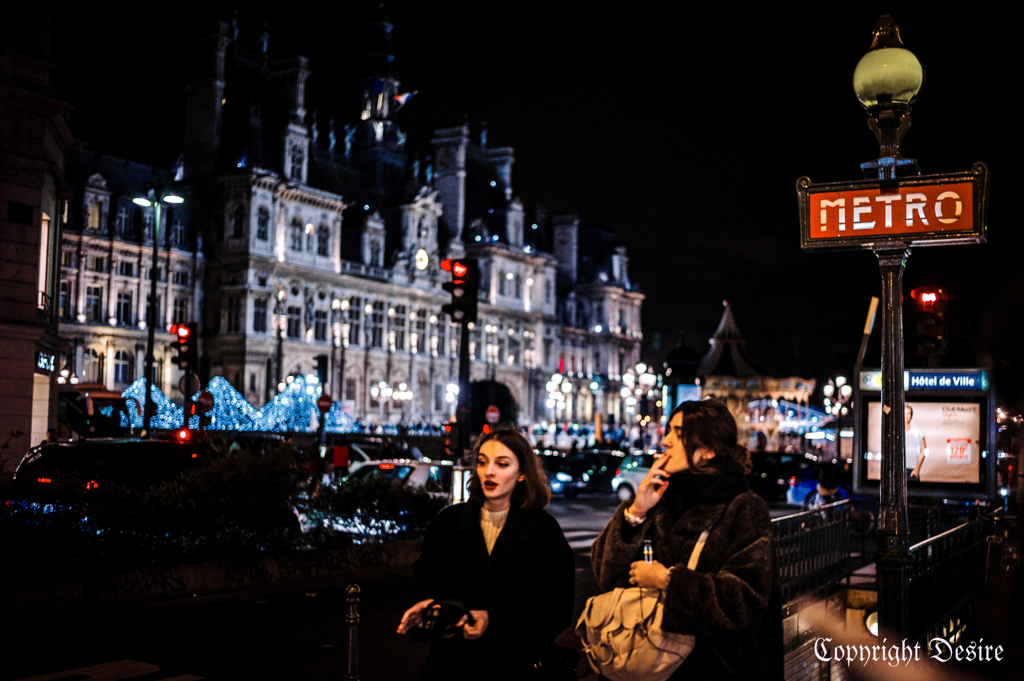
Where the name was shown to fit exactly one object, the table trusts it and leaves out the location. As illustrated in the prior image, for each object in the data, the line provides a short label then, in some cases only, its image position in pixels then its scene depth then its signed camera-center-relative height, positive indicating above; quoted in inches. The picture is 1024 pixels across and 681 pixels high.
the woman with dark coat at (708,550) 143.9 -22.0
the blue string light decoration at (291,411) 1550.2 -21.0
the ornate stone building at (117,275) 1964.8 +249.3
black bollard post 242.5 -60.2
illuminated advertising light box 645.9 -17.0
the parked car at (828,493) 533.0 -63.3
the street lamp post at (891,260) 319.3 +50.8
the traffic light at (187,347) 866.8 +43.4
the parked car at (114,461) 482.0 -35.8
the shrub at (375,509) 576.4 -65.9
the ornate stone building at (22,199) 855.1 +172.6
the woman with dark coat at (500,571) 168.1 -29.7
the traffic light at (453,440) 631.8 -25.2
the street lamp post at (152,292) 920.9 +102.1
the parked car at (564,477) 1283.2 -96.6
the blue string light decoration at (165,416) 1389.0 -29.5
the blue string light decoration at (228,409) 1478.8 -18.5
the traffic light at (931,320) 636.7 +59.5
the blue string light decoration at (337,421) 1675.7 -38.0
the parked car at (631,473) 1086.4 -75.5
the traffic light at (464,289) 605.6 +69.5
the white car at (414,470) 817.5 -58.9
